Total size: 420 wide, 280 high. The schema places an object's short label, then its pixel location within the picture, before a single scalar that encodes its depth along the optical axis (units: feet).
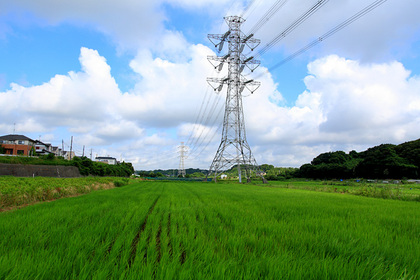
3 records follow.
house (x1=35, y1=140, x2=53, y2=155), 241.49
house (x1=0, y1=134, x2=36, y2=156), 189.77
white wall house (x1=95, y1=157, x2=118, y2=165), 466.29
